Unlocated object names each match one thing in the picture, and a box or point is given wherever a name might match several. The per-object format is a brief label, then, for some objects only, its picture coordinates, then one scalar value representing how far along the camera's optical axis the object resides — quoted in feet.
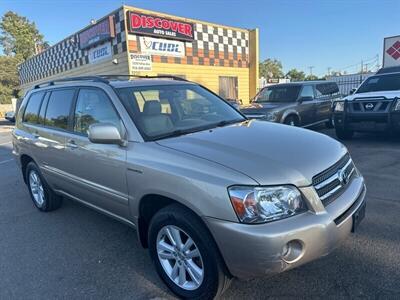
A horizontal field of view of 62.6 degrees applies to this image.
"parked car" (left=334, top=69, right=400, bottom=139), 23.49
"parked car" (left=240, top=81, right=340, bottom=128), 27.17
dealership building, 41.98
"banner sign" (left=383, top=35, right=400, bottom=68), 55.36
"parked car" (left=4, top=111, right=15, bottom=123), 55.72
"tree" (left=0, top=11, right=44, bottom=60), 162.81
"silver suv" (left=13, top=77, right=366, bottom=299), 6.83
